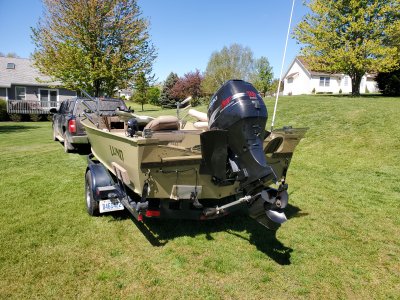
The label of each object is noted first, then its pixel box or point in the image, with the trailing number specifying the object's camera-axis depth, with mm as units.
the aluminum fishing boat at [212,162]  3393
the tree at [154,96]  49969
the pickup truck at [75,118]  10039
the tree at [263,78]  52000
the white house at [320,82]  44125
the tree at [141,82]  23344
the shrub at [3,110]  25062
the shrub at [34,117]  26147
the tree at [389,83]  25266
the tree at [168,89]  52719
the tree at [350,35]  23239
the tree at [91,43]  20922
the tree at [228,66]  49219
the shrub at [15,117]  25420
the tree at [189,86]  49441
